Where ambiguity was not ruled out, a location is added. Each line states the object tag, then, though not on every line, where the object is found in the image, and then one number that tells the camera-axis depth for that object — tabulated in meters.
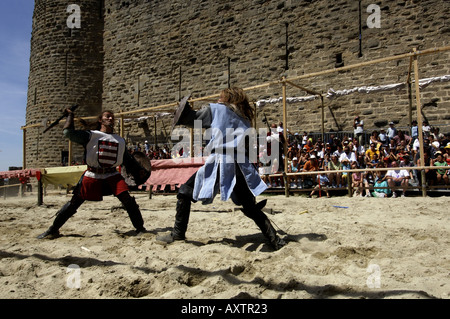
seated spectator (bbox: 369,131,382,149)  8.62
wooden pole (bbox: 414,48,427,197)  5.40
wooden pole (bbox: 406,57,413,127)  9.46
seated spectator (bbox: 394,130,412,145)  8.53
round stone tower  17.19
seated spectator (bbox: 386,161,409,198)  6.45
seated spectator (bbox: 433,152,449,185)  6.07
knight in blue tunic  3.03
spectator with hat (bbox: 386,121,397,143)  9.10
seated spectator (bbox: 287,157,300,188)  7.59
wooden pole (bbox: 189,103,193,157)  7.39
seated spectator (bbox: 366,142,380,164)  7.79
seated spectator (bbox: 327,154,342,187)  7.16
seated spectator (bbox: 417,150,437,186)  6.17
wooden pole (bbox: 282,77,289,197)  6.41
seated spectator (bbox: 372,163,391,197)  6.56
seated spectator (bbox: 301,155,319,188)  7.77
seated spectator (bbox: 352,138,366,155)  8.17
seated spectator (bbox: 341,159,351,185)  7.36
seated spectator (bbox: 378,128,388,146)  9.08
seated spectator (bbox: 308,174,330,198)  7.45
